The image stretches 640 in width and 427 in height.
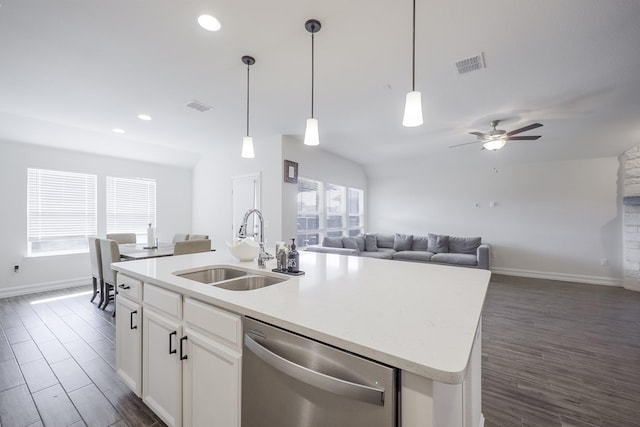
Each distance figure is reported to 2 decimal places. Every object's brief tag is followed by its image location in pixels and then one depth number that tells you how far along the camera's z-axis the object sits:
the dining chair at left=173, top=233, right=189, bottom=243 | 5.05
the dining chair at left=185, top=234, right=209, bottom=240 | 4.85
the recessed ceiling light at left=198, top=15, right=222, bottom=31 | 1.92
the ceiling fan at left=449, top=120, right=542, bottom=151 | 3.59
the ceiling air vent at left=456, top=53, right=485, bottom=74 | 2.39
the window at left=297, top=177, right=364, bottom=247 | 5.32
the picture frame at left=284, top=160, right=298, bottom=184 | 4.62
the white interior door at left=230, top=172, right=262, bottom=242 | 4.91
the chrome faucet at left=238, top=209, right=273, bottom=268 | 1.92
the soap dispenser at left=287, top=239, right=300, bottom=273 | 1.71
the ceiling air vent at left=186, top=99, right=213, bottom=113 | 3.34
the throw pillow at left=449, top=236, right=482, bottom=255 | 5.63
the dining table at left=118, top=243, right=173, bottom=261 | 3.35
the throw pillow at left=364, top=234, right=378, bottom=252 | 6.20
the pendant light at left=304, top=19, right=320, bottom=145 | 1.98
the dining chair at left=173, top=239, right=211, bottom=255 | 3.37
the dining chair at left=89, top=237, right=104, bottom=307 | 3.65
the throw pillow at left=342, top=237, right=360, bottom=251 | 5.57
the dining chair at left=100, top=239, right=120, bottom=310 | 3.32
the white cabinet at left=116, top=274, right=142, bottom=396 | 1.71
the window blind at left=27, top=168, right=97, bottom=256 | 4.34
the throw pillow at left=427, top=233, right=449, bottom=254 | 5.80
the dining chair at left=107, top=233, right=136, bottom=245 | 4.50
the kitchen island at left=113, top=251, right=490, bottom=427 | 0.73
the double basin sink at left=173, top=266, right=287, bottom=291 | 1.71
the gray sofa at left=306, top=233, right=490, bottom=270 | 5.01
